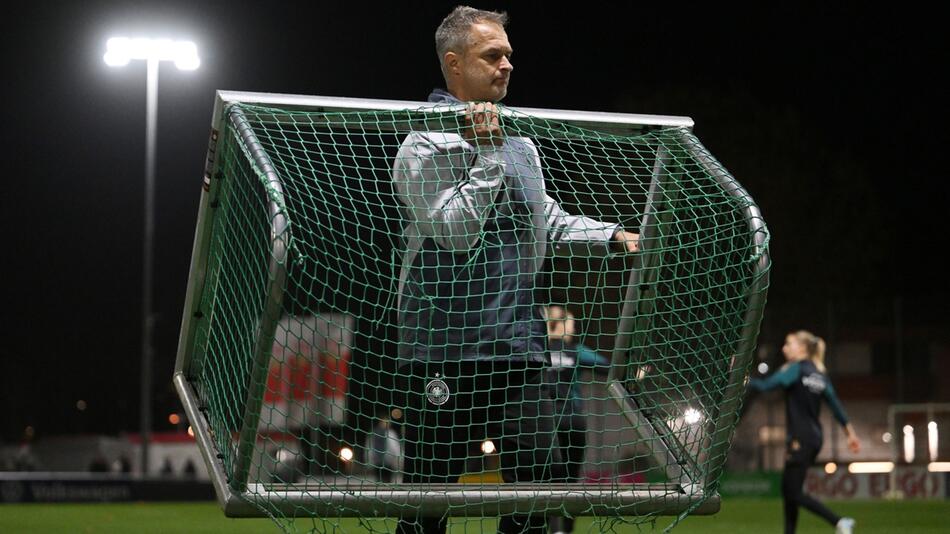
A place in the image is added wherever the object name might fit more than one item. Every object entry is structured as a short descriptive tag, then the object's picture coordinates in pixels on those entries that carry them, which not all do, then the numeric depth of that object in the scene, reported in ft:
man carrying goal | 25.39
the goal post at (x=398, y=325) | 24.09
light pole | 160.86
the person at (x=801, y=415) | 69.00
